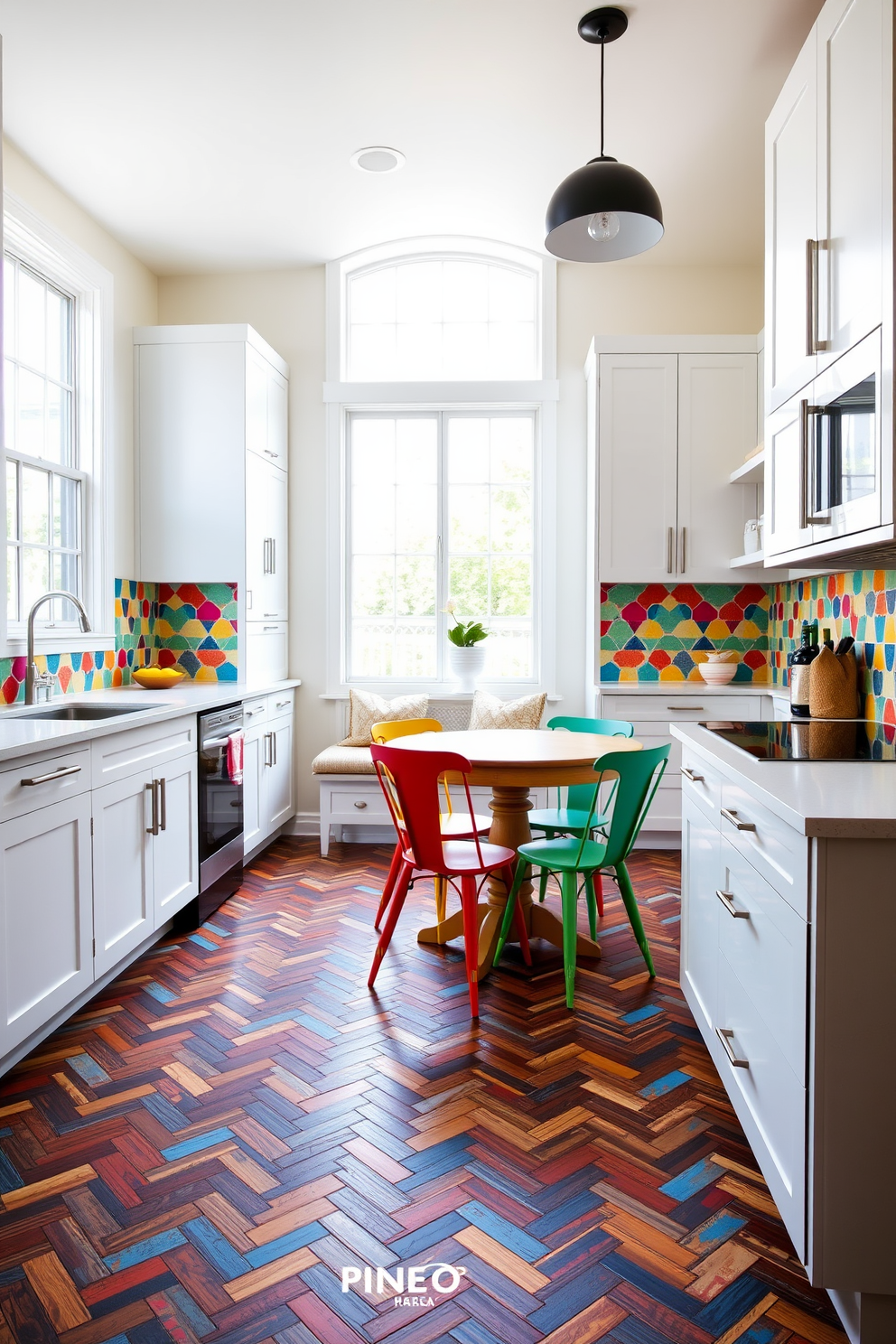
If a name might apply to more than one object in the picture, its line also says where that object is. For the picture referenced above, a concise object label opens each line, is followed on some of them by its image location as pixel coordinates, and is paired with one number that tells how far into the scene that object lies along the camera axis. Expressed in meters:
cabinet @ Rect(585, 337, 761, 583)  4.48
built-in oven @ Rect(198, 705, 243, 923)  3.53
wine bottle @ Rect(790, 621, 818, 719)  3.16
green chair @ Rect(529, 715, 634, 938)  3.10
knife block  2.87
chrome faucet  3.11
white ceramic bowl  4.58
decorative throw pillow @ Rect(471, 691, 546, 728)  4.56
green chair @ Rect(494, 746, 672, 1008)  2.65
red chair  2.54
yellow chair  2.89
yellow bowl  4.13
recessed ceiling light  3.75
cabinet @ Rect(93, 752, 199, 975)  2.68
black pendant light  2.56
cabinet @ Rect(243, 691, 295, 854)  4.16
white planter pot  4.81
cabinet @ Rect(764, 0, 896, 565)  1.80
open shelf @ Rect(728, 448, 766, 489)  4.03
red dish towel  3.82
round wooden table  2.77
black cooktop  2.02
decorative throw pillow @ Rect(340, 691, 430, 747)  4.71
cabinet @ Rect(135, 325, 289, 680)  4.32
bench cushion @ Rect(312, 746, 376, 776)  4.32
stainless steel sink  3.31
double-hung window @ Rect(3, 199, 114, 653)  3.56
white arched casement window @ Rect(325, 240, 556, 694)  5.05
